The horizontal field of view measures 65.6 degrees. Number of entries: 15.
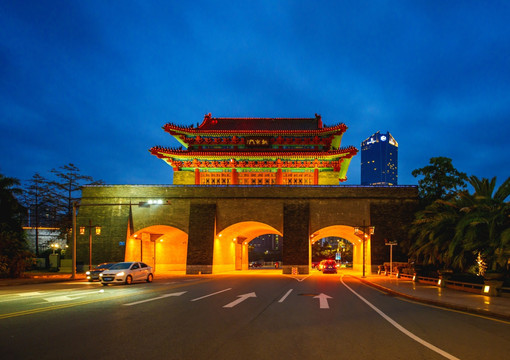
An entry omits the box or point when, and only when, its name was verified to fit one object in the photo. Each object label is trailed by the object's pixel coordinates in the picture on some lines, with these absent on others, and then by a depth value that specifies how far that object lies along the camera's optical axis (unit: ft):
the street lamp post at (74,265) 91.28
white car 74.28
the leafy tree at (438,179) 111.34
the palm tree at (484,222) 60.95
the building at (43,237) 170.40
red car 127.24
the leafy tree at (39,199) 159.94
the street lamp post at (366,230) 102.81
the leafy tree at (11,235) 90.07
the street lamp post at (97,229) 100.74
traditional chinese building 144.87
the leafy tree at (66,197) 157.38
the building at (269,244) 468.75
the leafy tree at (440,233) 73.82
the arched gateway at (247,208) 123.65
